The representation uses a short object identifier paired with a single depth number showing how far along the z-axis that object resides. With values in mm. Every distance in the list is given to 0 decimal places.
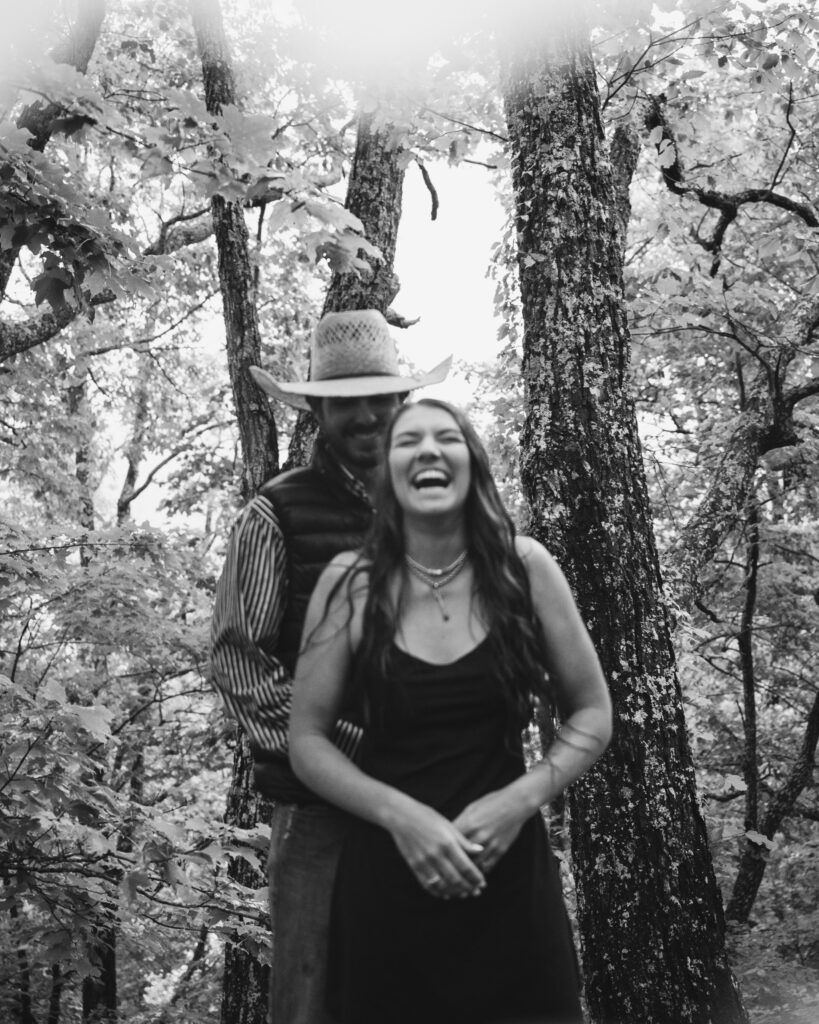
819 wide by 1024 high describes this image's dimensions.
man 2072
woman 1754
